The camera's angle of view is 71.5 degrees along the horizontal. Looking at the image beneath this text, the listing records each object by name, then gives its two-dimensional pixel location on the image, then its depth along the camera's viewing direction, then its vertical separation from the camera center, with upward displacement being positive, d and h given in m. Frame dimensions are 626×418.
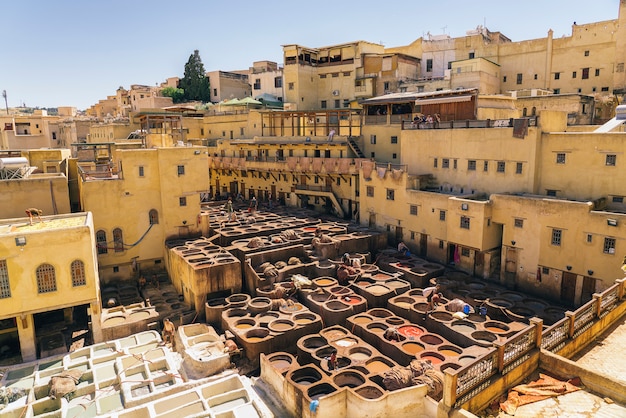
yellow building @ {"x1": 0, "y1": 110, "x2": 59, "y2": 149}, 58.18 +0.44
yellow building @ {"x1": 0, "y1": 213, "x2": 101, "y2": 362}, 21.14 -7.06
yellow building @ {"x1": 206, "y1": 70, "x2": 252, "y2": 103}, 71.31 +7.44
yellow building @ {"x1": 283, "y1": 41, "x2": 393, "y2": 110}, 54.94 +7.06
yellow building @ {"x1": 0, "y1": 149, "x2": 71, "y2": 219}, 27.97 -3.65
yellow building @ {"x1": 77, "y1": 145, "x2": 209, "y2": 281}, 30.44 -5.02
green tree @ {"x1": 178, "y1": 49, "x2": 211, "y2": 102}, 72.44 +8.28
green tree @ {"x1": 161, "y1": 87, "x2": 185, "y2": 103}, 73.62 +6.30
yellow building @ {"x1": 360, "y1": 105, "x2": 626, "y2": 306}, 24.25 -4.80
